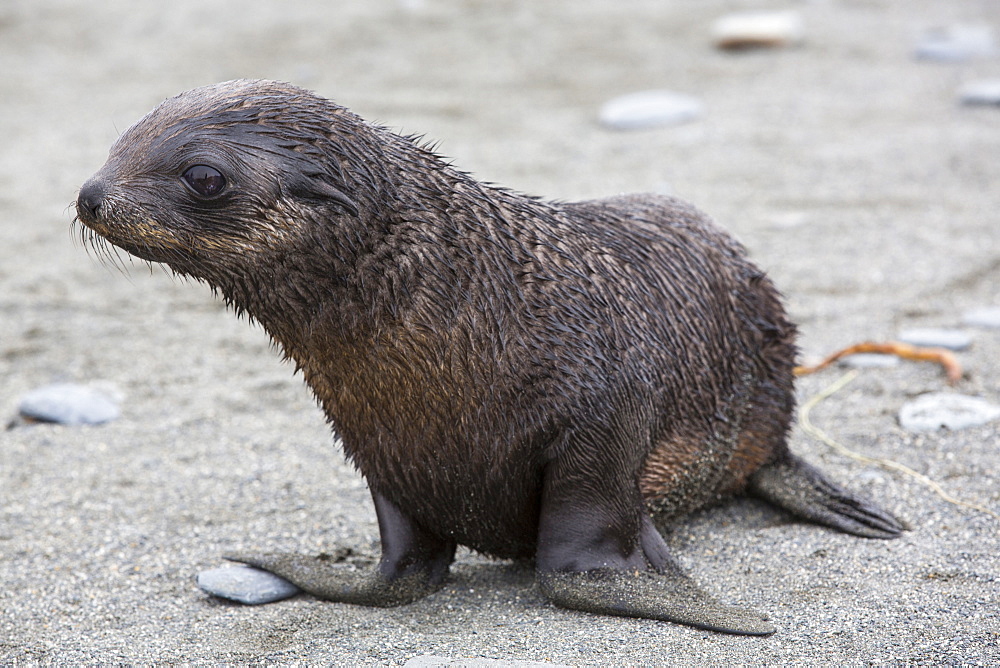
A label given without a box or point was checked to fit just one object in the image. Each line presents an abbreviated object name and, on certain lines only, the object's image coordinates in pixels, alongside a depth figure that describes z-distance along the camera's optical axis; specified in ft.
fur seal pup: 22.12
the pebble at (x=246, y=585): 26.27
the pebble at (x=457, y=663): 21.58
